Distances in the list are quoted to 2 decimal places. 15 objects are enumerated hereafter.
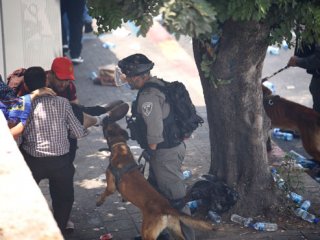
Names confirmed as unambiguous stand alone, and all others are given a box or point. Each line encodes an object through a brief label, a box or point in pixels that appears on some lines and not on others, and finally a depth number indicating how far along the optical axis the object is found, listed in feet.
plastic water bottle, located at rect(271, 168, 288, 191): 49.85
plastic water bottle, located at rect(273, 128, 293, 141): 65.87
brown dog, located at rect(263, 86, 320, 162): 54.85
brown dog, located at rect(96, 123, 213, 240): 40.17
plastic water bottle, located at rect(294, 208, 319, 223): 48.06
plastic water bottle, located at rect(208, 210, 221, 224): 47.75
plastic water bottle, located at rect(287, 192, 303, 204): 50.19
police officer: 42.39
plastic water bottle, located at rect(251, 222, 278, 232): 46.88
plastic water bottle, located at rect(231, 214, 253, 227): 47.55
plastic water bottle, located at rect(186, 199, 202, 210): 48.85
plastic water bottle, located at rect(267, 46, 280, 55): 91.86
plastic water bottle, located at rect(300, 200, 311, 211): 49.55
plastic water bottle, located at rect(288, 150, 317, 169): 58.60
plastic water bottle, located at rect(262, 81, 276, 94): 76.62
